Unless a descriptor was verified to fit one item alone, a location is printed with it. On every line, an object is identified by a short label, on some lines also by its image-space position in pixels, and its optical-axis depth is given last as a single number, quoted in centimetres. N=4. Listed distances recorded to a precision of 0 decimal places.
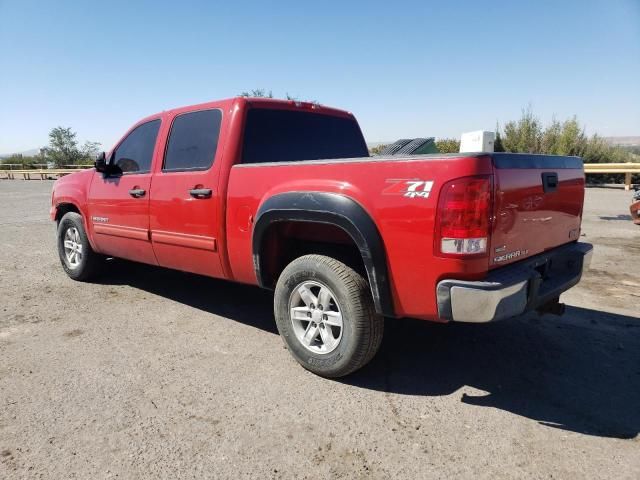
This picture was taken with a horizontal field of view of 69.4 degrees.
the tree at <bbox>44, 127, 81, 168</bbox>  6200
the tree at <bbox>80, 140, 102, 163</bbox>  6419
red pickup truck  246
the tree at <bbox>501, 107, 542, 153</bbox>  2145
